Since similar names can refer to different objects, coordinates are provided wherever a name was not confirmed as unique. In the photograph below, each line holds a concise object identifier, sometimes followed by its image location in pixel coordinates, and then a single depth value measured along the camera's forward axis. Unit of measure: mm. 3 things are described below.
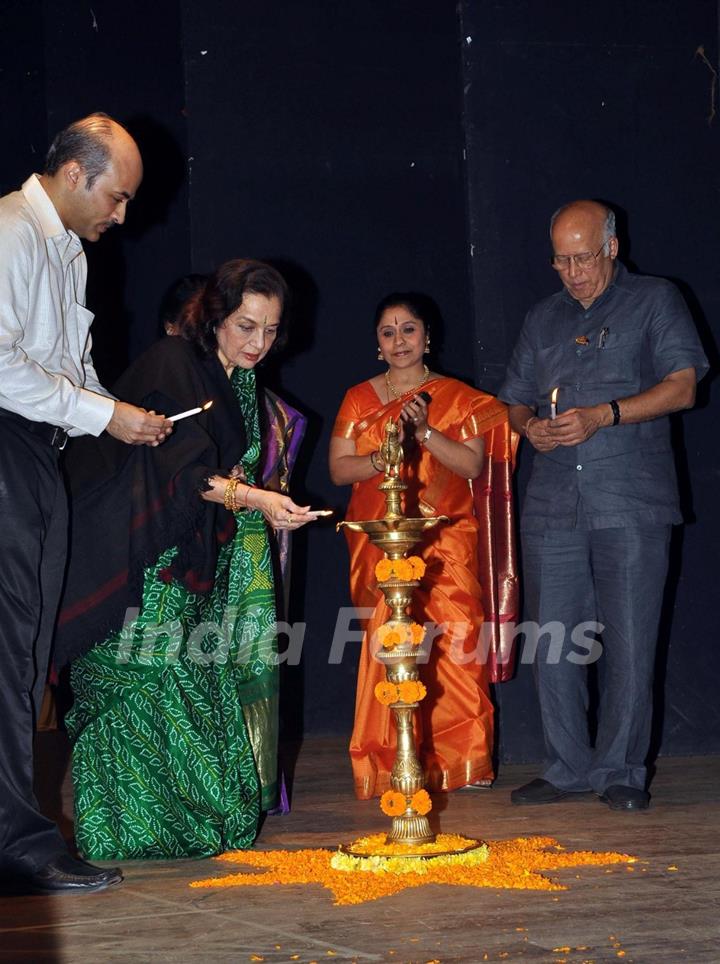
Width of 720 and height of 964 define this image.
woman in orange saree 4082
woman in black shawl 3084
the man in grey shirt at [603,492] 3645
